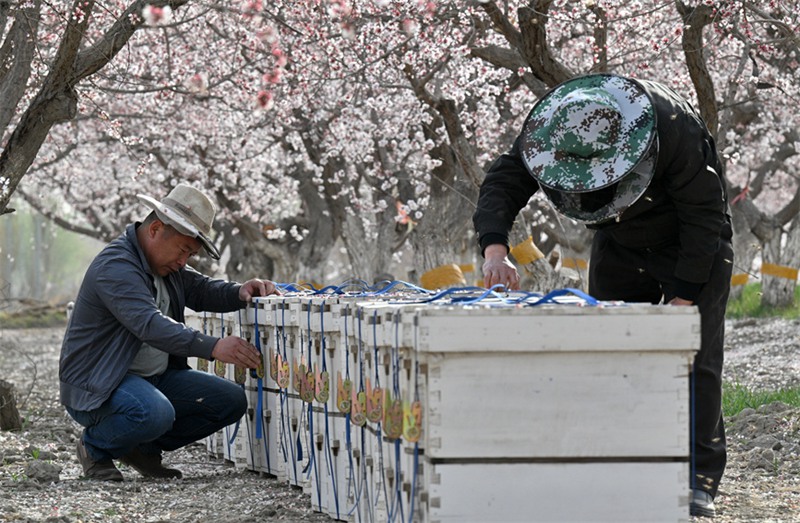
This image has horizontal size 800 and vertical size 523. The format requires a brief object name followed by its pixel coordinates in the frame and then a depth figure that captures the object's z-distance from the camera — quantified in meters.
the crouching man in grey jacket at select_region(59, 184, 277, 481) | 13.16
